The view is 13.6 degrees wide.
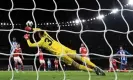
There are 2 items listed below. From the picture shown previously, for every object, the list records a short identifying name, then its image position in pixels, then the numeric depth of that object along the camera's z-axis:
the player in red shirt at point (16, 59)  21.25
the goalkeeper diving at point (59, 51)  13.38
